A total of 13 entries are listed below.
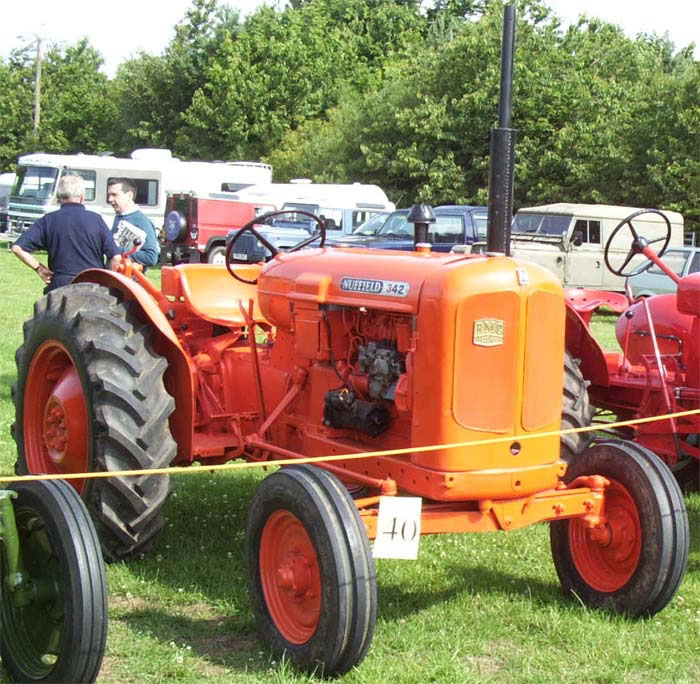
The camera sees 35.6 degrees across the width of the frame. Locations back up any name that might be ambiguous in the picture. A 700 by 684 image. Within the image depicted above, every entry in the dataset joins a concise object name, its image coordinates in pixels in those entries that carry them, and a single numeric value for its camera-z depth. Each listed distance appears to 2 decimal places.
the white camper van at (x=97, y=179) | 27.11
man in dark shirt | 6.70
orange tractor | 3.77
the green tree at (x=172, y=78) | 41.03
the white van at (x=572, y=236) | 18.22
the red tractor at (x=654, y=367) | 5.70
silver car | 15.66
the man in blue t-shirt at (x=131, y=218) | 6.98
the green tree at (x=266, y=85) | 38.94
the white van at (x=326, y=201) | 24.16
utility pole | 45.00
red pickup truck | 22.94
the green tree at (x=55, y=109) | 47.12
